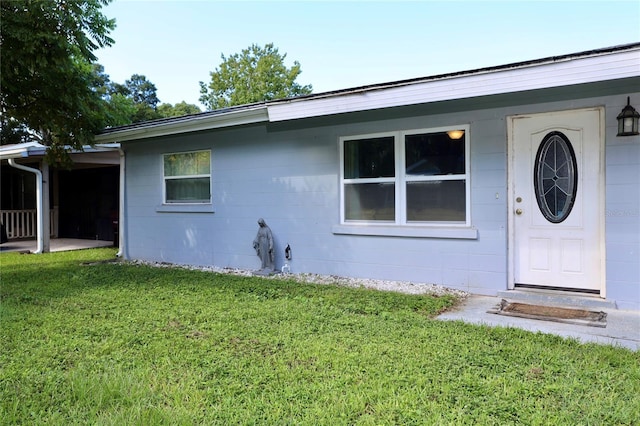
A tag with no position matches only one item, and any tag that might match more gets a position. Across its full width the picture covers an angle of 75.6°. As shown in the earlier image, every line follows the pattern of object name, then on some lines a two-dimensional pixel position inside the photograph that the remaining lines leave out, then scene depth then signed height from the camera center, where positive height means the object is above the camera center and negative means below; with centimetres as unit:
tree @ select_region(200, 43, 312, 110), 3225 +1037
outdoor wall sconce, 414 +85
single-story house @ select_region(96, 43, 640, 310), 430 +36
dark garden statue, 651 -65
